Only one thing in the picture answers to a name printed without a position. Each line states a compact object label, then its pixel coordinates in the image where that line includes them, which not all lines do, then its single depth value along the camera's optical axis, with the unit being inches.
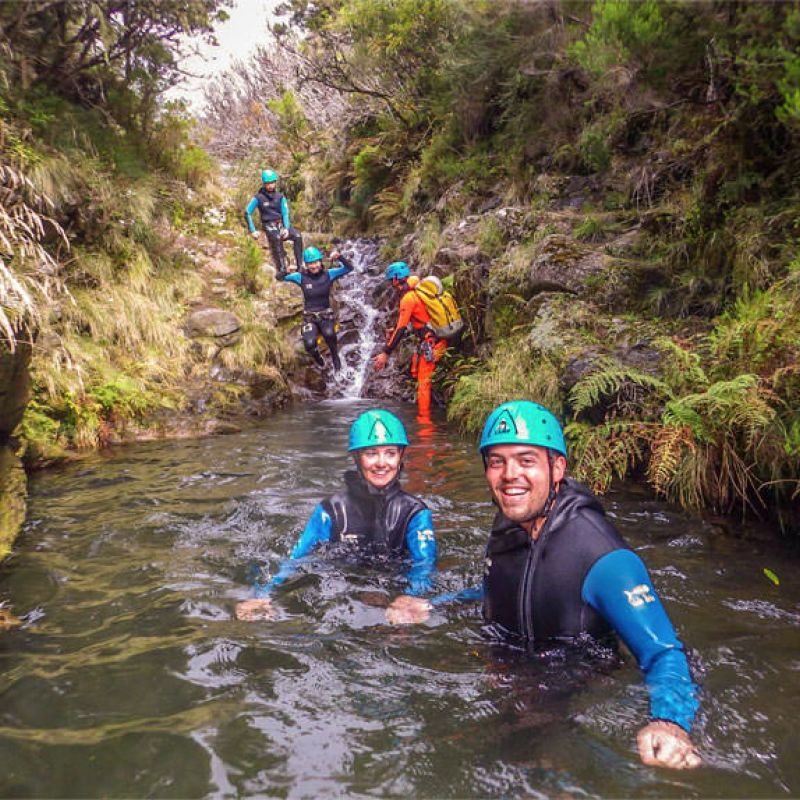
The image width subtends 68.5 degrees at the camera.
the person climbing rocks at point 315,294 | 434.9
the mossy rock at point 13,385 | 187.8
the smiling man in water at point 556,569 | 86.6
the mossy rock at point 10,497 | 174.4
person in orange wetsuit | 369.7
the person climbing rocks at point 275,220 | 505.7
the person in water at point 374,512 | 157.5
